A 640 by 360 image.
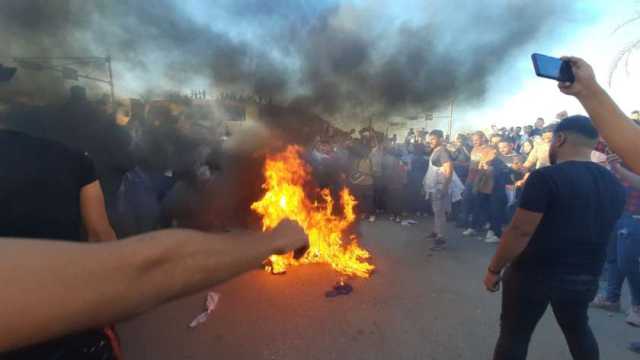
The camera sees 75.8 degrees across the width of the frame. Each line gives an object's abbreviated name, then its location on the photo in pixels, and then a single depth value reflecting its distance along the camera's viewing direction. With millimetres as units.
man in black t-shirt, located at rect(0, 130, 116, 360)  1419
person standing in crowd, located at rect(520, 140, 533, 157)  8525
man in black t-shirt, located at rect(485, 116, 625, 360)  2324
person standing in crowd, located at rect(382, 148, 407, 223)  8617
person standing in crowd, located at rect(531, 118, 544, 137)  9438
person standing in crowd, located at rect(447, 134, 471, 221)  8703
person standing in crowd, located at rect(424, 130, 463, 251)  6527
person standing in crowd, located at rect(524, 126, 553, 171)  6508
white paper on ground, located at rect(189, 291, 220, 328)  3713
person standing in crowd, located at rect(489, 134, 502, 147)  7661
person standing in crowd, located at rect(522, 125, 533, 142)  9723
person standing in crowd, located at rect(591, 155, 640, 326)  3891
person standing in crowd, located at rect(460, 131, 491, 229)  7419
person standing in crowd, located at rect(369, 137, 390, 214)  8492
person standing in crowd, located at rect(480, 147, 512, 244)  7076
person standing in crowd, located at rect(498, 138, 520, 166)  7730
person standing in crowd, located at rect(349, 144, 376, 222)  8336
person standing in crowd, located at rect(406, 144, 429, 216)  9211
